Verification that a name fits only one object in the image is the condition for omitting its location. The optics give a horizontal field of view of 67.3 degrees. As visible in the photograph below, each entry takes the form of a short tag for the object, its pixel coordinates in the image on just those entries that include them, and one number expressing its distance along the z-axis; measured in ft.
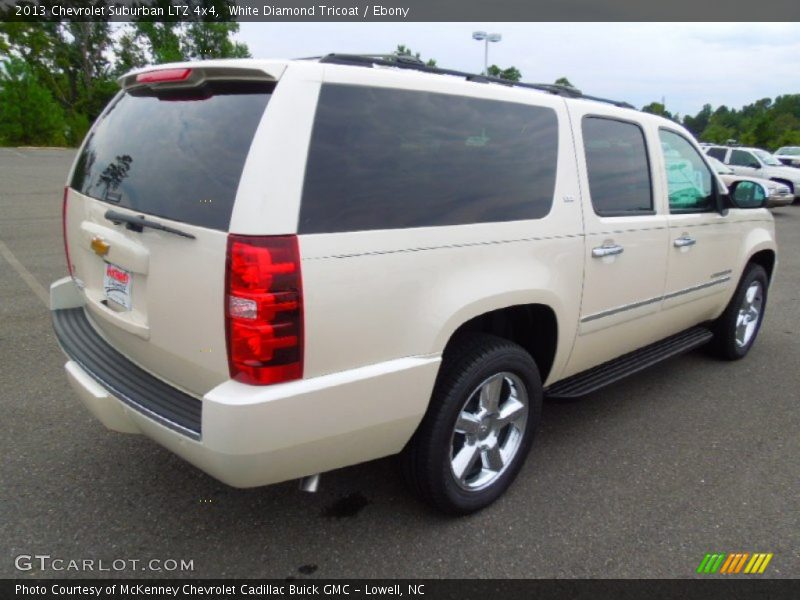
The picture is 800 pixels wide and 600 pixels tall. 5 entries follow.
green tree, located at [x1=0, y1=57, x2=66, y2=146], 99.50
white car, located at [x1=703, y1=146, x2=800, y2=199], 55.93
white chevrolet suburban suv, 6.41
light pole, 74.54
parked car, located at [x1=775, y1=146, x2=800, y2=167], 69.51
